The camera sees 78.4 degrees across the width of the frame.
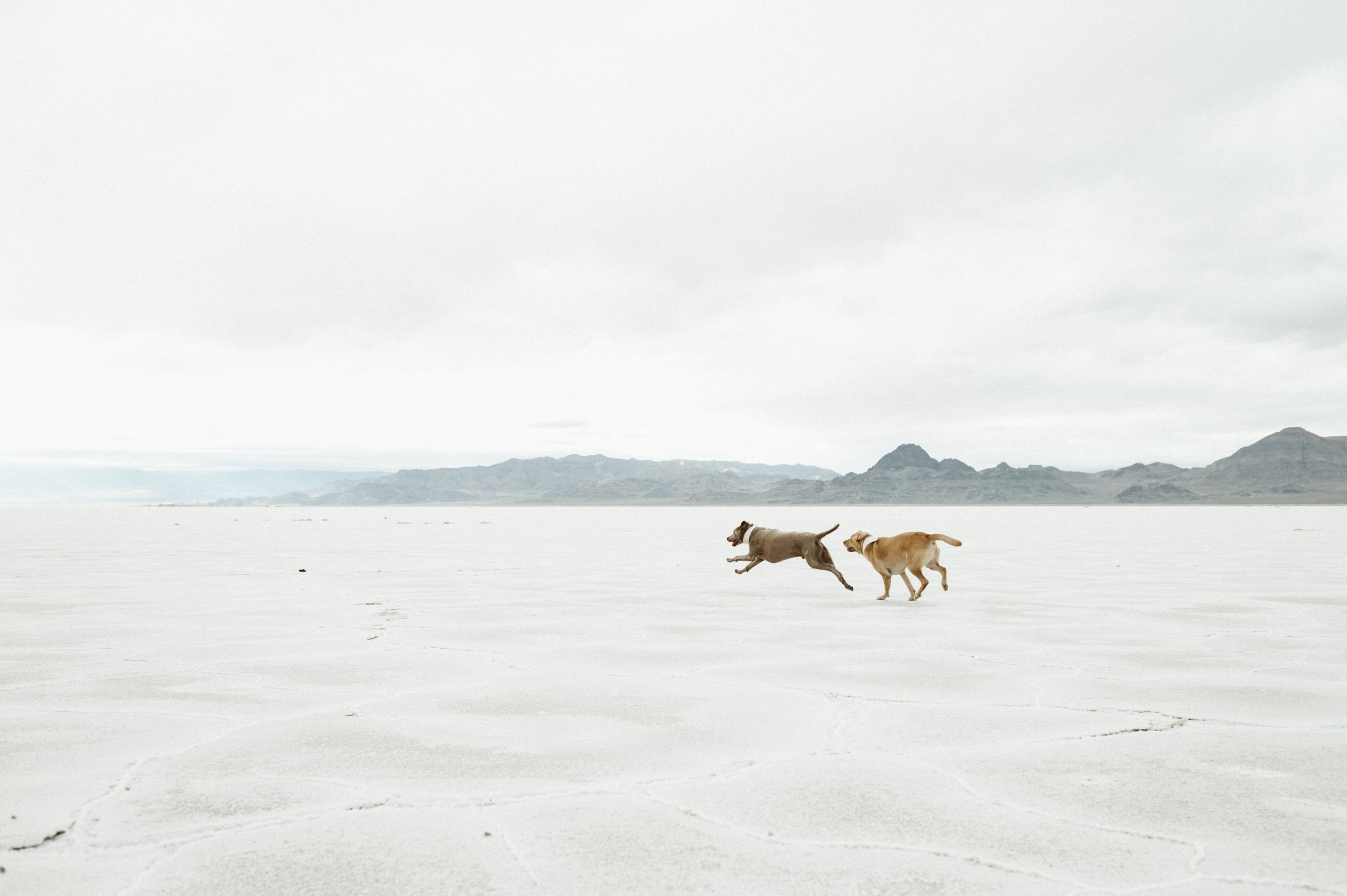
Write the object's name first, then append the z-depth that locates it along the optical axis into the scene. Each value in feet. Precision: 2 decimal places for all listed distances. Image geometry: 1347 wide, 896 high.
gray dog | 36.55
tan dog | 30.83
